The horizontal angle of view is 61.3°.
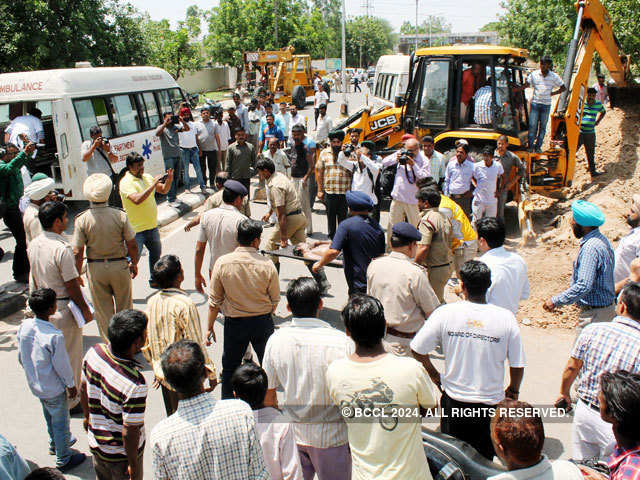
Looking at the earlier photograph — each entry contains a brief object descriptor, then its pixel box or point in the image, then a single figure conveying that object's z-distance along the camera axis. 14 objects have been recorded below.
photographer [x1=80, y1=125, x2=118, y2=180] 9.13
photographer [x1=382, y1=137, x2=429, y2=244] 7.68
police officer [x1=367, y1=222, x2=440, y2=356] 4.09
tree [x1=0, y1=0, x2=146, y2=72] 18.92
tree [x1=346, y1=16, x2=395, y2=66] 80.19
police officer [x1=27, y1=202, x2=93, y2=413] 4.73
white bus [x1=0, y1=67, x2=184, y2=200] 9.68
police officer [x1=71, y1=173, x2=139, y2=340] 5.39
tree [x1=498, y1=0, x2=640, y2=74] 13.73
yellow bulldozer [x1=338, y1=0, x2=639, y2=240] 9.40
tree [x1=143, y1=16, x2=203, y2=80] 35.47
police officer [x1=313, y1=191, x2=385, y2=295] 5.12
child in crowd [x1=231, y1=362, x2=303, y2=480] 3.08
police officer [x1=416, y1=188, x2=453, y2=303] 5.44
